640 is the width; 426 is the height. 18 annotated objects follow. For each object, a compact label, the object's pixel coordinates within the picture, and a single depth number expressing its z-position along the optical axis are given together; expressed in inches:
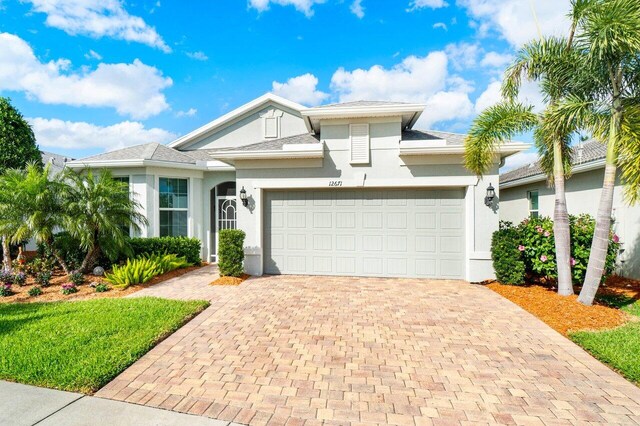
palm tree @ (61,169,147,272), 322.0
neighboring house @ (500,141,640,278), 340.2
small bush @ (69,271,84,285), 317.4
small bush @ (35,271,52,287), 312.2
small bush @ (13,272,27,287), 318.0
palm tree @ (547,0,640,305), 202.8
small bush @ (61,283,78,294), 292.2
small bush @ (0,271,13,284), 318.7
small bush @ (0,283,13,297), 289.9
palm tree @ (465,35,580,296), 252.4
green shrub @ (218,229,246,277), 333.1
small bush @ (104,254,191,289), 316.8
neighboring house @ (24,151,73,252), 691.4
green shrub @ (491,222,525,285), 298.8
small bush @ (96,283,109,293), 298.4
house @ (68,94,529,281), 334.3
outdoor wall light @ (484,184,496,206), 322.3
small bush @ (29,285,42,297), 287.7
